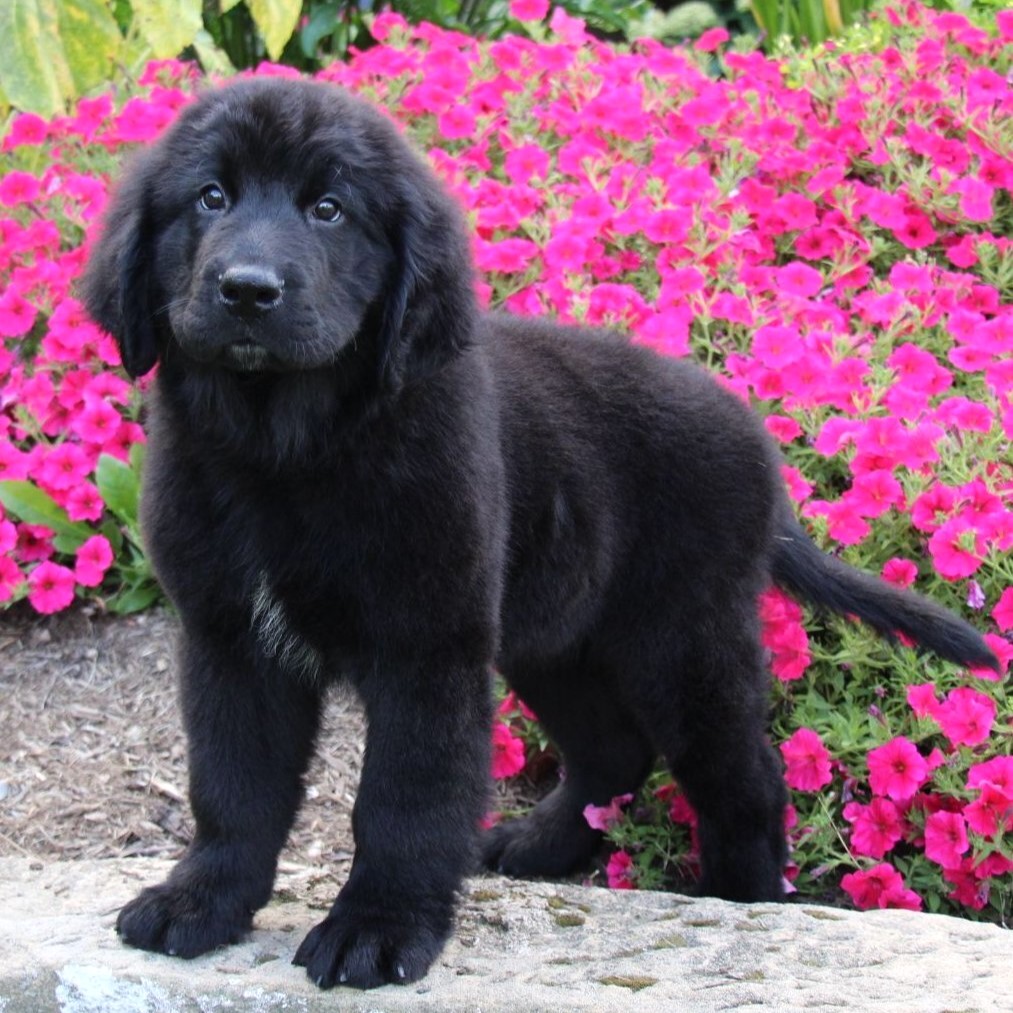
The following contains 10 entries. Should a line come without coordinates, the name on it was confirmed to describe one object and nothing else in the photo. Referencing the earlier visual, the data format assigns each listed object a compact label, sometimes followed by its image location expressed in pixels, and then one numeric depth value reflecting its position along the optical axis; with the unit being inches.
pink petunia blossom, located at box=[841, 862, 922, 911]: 138.8
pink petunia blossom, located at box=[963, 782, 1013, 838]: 133.6
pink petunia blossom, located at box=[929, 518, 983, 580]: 144.3
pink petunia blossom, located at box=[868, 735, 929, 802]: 138.8
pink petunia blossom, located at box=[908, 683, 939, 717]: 139.7
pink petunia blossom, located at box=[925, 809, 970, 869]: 136.1
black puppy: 106.9
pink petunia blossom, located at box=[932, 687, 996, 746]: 136.8
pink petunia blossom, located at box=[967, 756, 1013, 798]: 134.1
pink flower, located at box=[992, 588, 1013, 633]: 143.7
